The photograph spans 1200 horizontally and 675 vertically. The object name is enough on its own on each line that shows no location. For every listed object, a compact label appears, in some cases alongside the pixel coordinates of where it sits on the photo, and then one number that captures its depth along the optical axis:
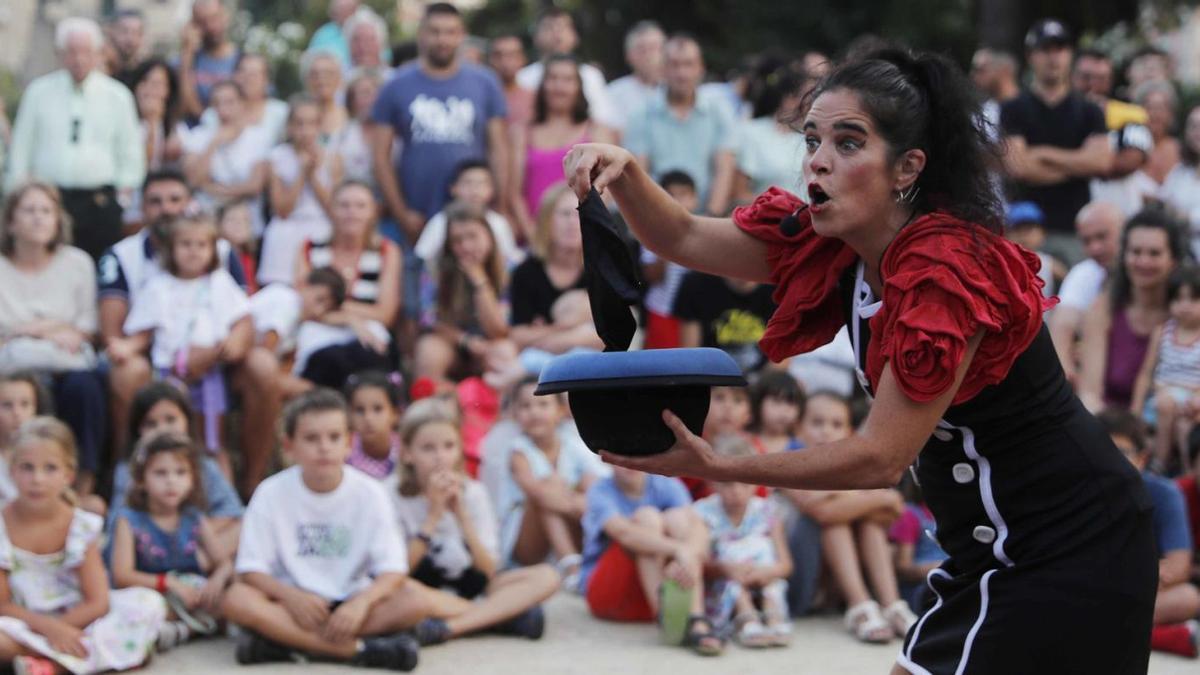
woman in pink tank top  16.05
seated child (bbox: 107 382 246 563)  11.62
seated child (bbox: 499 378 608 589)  12.76
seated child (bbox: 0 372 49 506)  11.84
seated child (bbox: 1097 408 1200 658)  11.31
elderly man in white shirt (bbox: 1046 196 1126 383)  14.47
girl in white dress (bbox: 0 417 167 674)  10.14
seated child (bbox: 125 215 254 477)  13.13
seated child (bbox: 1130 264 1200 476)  13.18
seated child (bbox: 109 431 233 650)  11.02
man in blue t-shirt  15.77
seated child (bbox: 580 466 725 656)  11.27
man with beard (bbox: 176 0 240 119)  17.48
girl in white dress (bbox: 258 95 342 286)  15.30
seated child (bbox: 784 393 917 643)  11.76
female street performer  5.47
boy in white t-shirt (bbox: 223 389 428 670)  10.62
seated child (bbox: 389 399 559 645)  11.39
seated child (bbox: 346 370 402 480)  12.73
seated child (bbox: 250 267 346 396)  13.82
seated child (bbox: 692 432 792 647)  11.48
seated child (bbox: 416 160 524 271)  14.84
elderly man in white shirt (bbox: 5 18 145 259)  14.95
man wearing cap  16.59
